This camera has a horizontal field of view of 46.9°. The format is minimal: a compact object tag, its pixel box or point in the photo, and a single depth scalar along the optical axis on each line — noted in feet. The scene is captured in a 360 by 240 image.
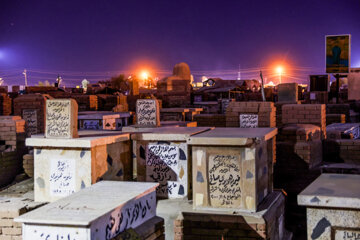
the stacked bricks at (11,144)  29.48
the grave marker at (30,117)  34.99
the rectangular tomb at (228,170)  17.12
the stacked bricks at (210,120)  38.45
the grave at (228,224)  16.83
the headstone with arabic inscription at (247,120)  29.99
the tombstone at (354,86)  83.11
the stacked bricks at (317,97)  78.98
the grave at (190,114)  43.55
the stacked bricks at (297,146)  29.35
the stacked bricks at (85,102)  49.93
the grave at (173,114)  42.32
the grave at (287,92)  43.27
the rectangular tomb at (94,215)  9.71
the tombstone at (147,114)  24.13
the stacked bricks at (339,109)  61.11
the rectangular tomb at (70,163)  18.29
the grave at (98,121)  33.47
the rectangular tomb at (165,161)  20.43
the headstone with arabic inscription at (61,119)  18.80
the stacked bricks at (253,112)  29.17
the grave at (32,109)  35.04
